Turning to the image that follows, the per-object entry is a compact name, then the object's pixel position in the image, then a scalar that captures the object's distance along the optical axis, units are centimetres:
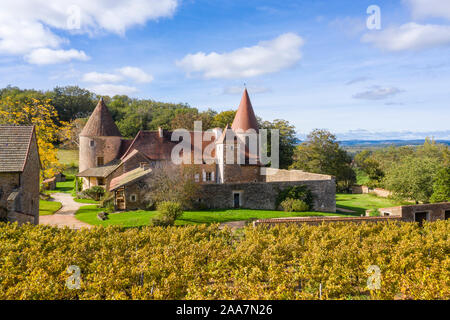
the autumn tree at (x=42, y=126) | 3086
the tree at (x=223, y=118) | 5603
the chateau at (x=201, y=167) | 2945
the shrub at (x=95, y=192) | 3416
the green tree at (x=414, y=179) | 3722
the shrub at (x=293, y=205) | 2938
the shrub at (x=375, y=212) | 2800
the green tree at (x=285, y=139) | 5137
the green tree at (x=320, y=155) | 5022
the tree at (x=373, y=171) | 5481
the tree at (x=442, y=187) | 3234
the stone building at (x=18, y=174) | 1886
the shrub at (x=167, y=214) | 2205
